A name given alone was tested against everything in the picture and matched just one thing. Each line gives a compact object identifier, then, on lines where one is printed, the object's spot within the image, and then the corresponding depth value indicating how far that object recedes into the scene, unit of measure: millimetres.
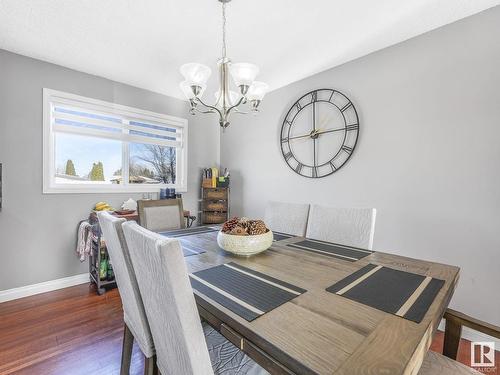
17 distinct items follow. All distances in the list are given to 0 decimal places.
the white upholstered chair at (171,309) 686
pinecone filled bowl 1354
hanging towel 2621
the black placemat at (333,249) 1407
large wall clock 2492
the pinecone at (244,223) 1459
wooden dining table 582
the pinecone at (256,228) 1412
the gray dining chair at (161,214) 2174
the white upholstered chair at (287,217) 2084
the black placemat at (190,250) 1425
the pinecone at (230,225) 1474
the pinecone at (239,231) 1392
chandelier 1625
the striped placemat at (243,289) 832
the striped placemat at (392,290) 830
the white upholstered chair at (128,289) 1100
